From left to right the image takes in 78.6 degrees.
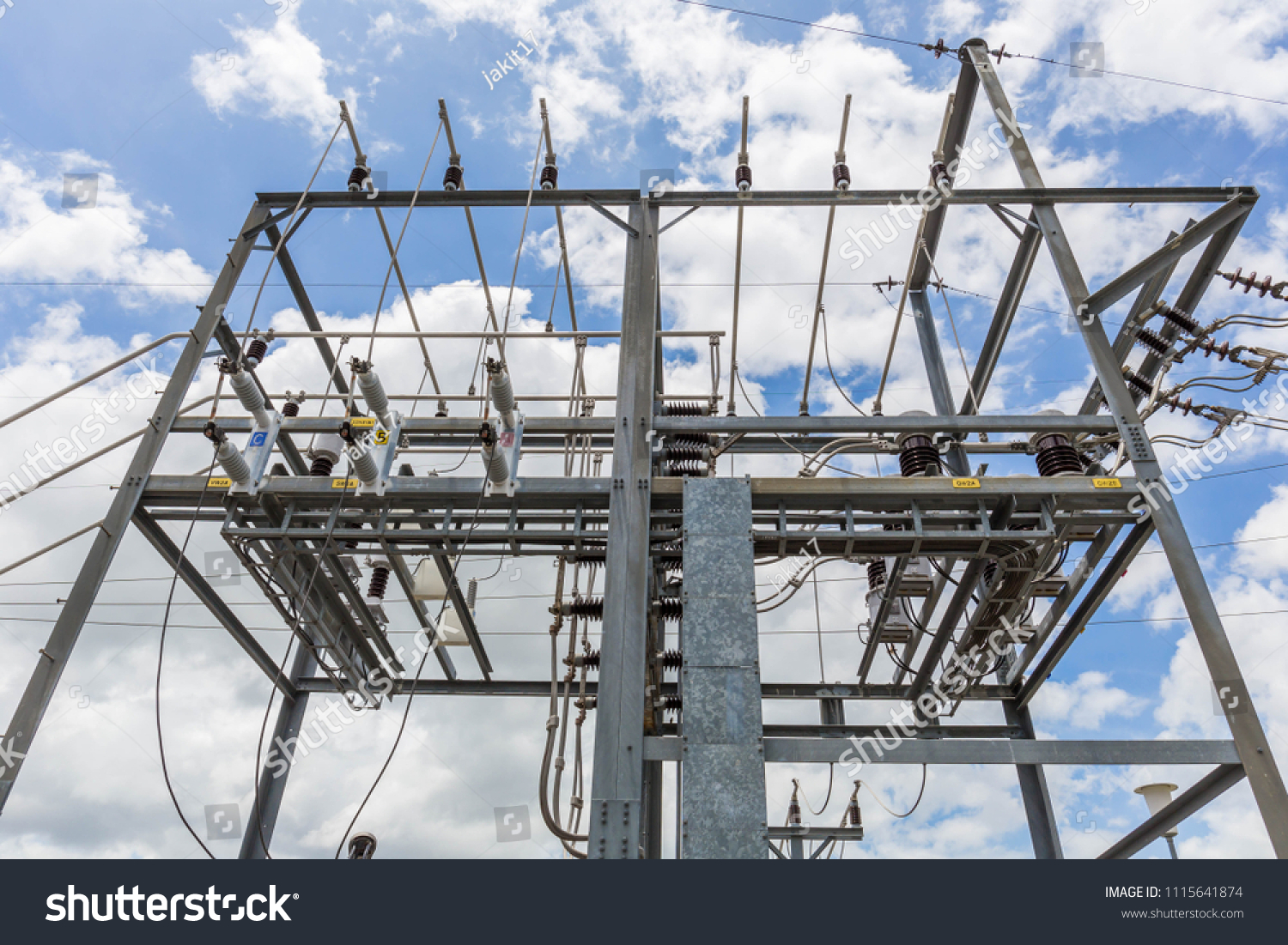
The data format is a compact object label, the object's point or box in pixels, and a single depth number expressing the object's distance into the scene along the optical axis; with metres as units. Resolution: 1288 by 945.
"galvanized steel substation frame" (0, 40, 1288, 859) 6.73
